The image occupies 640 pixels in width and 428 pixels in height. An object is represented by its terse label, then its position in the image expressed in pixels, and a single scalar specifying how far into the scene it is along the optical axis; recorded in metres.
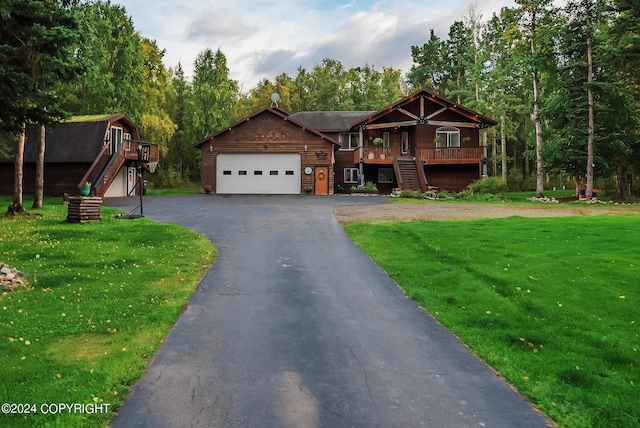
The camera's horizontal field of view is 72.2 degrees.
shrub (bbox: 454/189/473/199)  29.43
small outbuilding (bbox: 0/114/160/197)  29.98
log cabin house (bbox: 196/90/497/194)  32.97
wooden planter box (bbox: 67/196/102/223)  16.12
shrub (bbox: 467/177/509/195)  30.28
